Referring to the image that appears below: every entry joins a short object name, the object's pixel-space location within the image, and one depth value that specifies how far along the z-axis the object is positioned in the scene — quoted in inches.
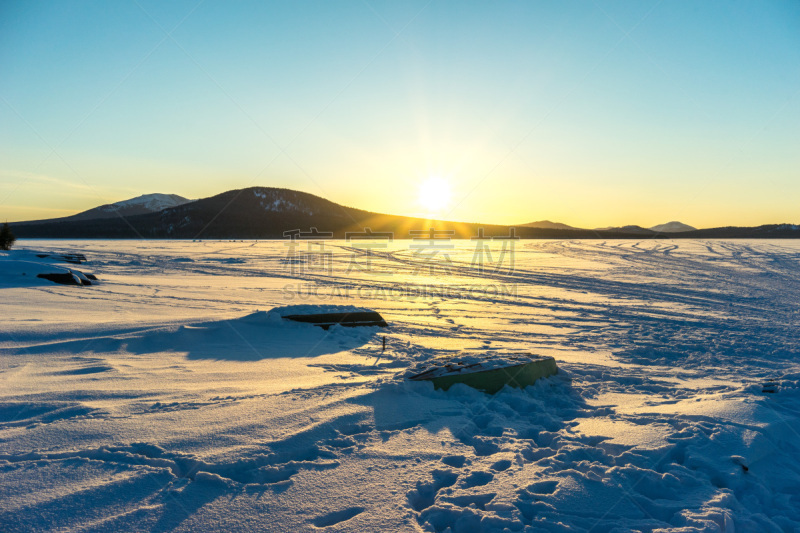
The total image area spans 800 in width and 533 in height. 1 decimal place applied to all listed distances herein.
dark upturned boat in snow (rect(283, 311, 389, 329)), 376.5
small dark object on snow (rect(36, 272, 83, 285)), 539.8
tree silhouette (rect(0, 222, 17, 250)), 1067.3
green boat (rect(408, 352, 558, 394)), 226.7
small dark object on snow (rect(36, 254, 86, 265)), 901.5
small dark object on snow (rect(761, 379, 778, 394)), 225.8
